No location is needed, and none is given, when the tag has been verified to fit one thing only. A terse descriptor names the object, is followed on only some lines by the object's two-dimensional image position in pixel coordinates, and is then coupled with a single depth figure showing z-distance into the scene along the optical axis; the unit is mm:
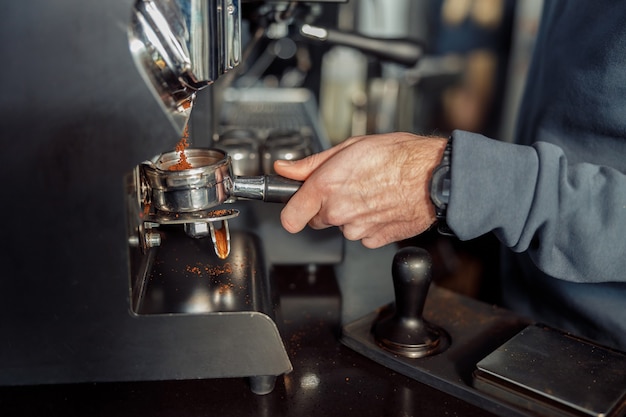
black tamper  729
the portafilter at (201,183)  630
